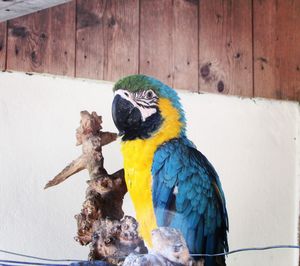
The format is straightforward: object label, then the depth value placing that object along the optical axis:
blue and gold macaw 1.62
